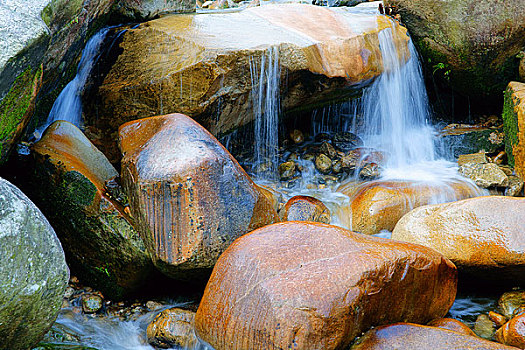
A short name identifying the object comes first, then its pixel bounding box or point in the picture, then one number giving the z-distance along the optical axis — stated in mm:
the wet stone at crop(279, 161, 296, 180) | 6320
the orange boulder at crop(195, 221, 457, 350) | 2928
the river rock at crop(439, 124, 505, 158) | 6902
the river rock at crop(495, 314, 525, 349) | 3338
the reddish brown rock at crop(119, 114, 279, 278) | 3777
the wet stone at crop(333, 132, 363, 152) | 6969
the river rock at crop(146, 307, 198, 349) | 3521
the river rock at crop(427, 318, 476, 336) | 3525
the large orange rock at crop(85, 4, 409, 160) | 5047
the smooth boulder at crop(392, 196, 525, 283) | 4016
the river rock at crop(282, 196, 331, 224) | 5324
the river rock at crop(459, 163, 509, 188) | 5844
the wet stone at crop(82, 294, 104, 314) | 4035
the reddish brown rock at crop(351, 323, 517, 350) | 2889
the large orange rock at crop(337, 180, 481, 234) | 5301
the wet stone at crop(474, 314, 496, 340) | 3782
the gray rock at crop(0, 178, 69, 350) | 2531
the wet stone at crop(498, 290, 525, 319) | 3959
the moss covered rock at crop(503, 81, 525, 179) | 6027
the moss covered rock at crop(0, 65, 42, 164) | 3445
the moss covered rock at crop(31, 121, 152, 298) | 4027
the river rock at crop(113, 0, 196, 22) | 5645
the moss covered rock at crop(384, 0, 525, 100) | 6891
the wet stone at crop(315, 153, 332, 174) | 6453
